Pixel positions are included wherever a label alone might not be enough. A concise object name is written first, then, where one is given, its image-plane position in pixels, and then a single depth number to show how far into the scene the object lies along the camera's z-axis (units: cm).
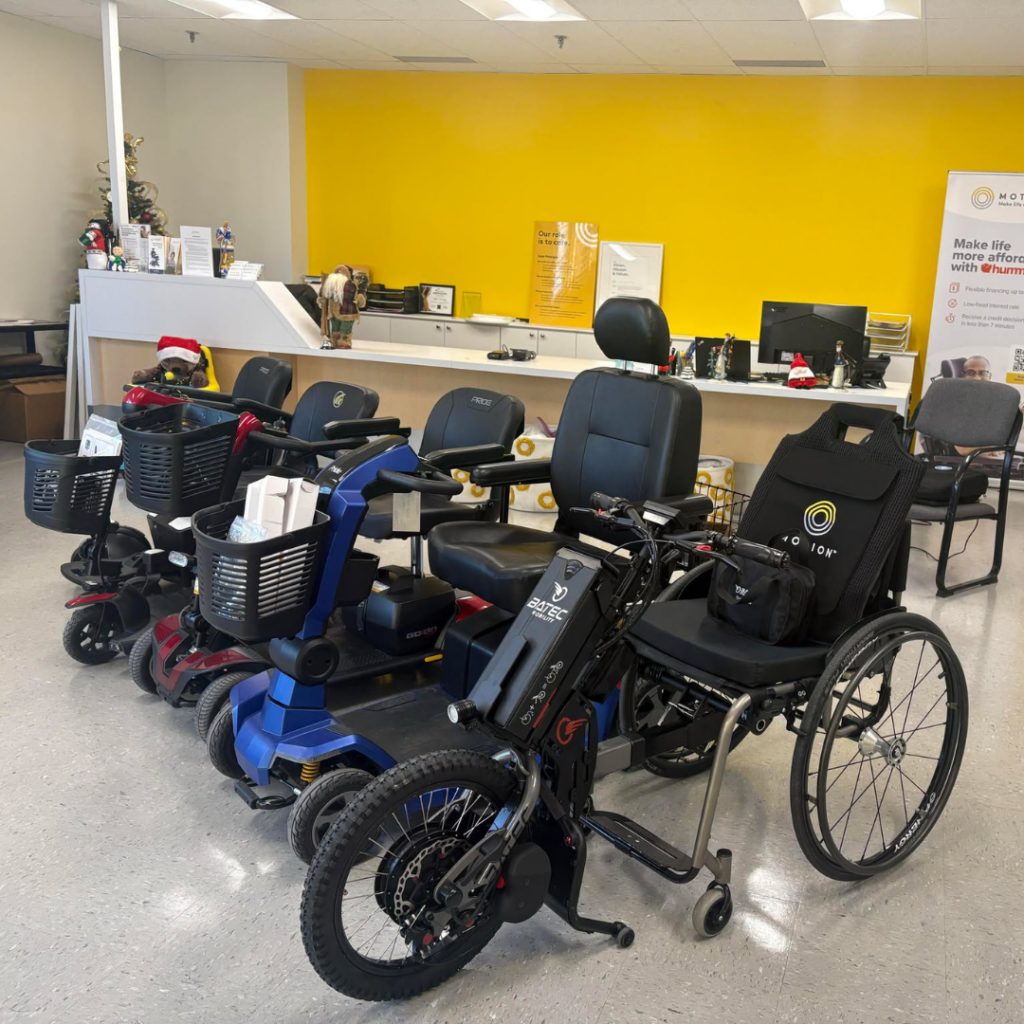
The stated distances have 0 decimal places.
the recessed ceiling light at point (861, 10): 509
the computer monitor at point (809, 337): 495
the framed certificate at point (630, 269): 745
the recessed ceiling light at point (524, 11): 557
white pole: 592
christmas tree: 679
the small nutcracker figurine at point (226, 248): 578
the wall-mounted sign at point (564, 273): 758
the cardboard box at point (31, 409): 667
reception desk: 520
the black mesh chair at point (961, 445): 439
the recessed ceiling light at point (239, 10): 610
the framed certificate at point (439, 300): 786
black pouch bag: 217
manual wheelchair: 179
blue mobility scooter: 234
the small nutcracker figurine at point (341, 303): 527
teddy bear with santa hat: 532
